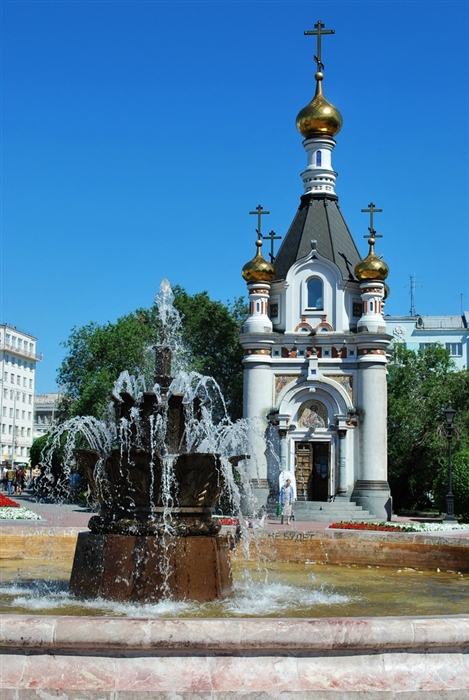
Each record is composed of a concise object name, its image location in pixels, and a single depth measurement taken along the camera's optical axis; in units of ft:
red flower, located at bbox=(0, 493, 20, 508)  68.72
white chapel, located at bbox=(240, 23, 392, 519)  95.14
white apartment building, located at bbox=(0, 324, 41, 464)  280.92
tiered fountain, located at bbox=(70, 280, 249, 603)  28.37
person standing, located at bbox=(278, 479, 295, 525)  74.02
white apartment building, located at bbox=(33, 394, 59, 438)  346.78
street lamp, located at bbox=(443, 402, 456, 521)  78.16
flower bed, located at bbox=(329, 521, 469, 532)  59.91
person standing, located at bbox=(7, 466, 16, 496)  144.69
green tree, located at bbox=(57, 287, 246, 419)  114.93
